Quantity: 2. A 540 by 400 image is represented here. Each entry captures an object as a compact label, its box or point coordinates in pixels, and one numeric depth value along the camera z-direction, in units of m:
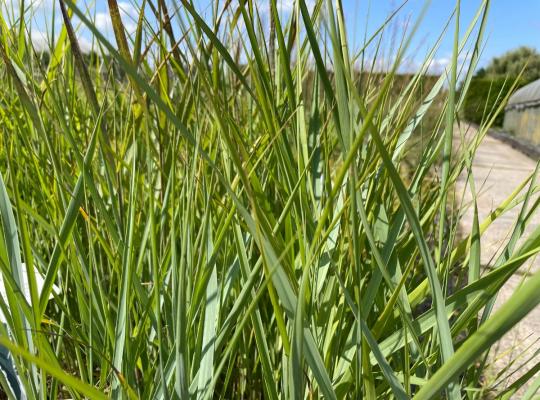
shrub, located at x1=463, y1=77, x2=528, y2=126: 11.52
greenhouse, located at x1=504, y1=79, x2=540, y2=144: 7.42
